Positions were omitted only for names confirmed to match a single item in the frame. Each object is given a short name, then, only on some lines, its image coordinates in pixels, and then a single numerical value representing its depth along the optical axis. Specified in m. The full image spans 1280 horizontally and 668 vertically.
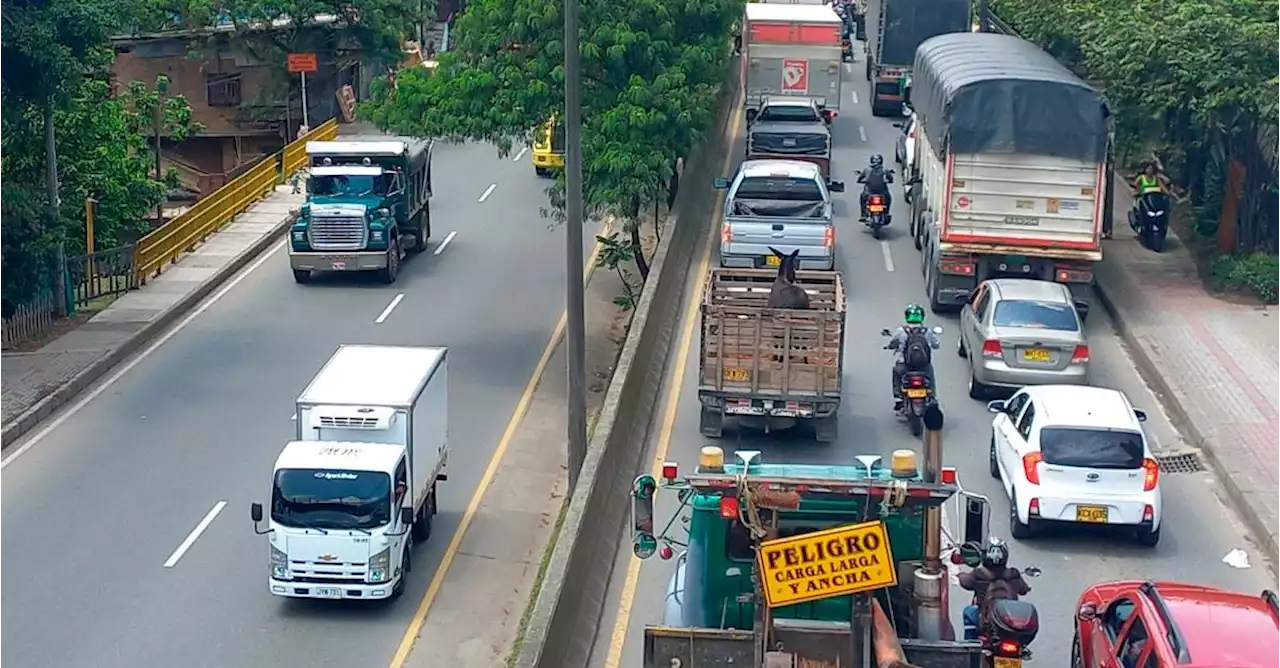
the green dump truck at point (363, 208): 33.78
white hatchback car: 18.02
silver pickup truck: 27.73
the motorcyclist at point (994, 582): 13.21
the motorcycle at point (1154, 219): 32.84
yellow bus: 29.64
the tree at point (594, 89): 28.41
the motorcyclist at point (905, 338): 21.47
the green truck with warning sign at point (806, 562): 10.16
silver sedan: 22.84
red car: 11.66
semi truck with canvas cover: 26.44
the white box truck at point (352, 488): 18.58
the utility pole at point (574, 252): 20.70
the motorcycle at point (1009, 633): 12.84
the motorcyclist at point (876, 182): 33.56
